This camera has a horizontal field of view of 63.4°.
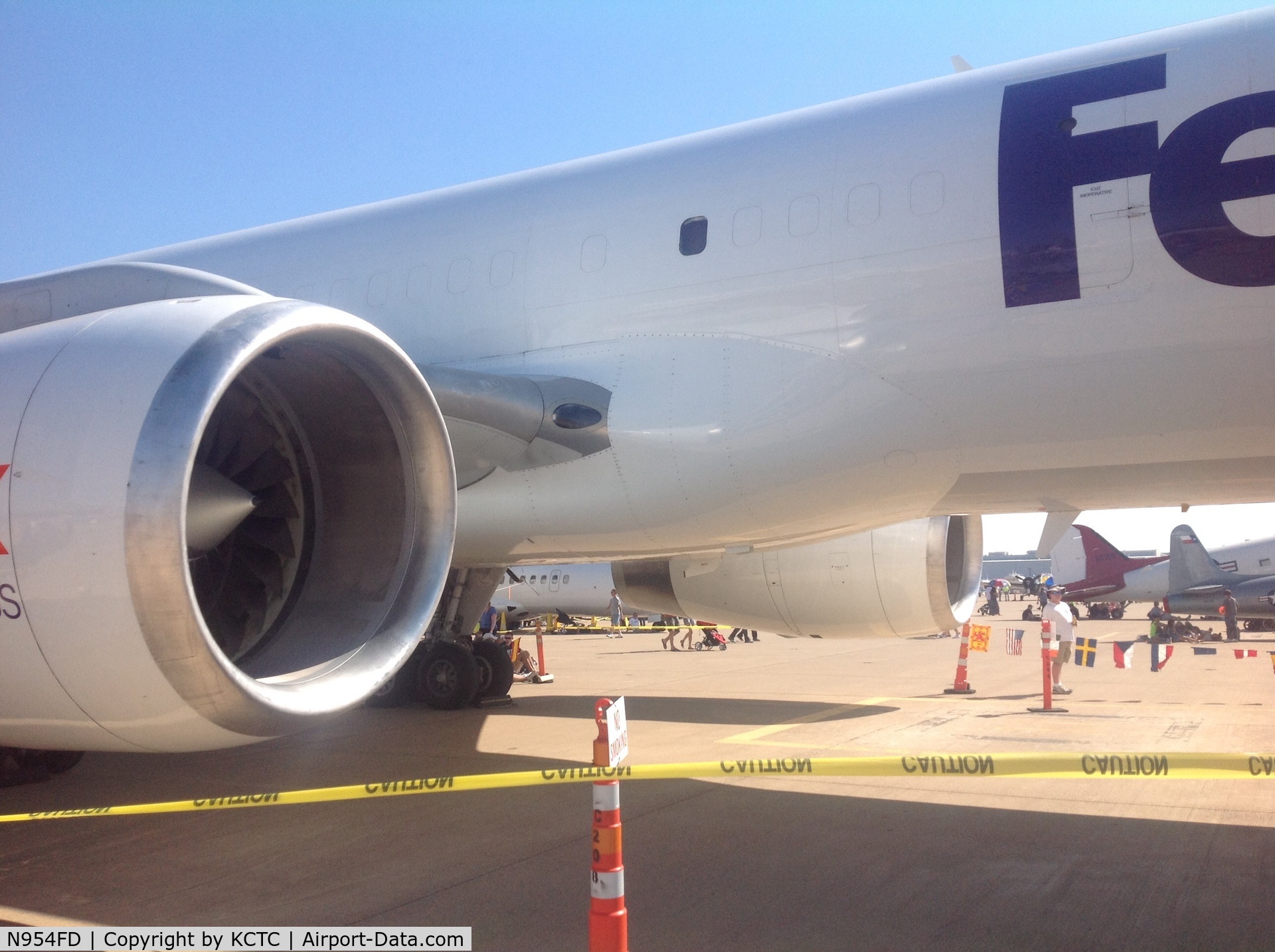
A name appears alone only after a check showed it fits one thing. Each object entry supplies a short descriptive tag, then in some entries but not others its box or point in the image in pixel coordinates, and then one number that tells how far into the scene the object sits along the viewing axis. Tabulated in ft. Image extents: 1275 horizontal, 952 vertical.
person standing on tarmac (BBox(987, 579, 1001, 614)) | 120.71
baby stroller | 67.68
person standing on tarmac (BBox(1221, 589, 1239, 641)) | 75.87
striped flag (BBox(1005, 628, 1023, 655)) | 53.36
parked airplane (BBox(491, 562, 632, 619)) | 88.58
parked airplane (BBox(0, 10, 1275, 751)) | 11.46
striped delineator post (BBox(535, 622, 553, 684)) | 42.88
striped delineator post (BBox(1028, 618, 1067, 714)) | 31.01
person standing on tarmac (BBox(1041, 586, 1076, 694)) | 35.58
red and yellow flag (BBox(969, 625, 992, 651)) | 41.29
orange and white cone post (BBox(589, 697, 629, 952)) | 9.09
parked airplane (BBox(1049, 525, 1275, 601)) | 116.57
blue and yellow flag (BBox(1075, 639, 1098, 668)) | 33.12
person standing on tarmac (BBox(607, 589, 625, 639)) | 84.69
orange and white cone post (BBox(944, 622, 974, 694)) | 36.52
